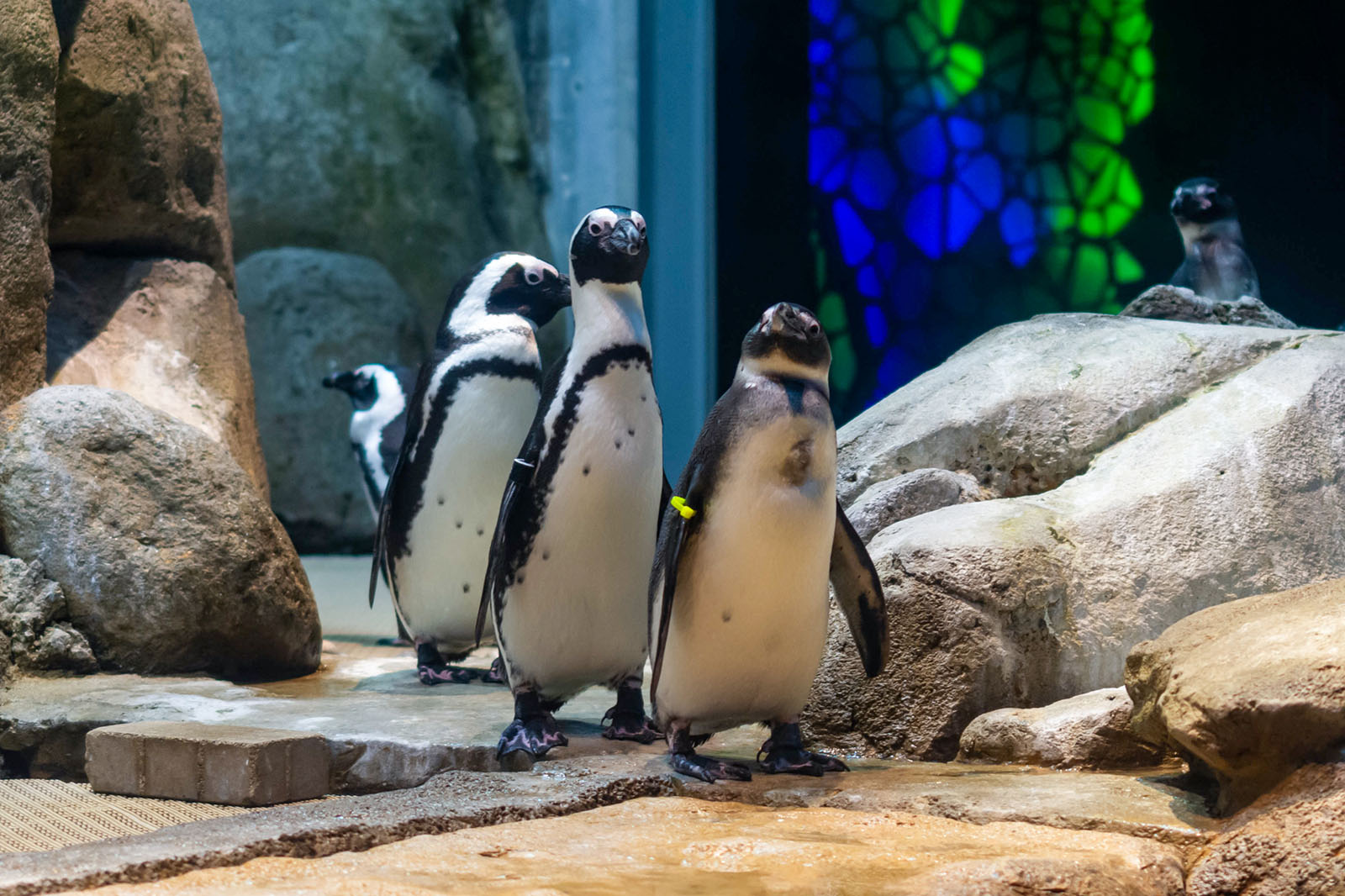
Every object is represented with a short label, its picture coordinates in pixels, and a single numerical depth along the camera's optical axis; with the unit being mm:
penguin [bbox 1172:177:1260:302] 6453
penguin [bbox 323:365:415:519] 7039
